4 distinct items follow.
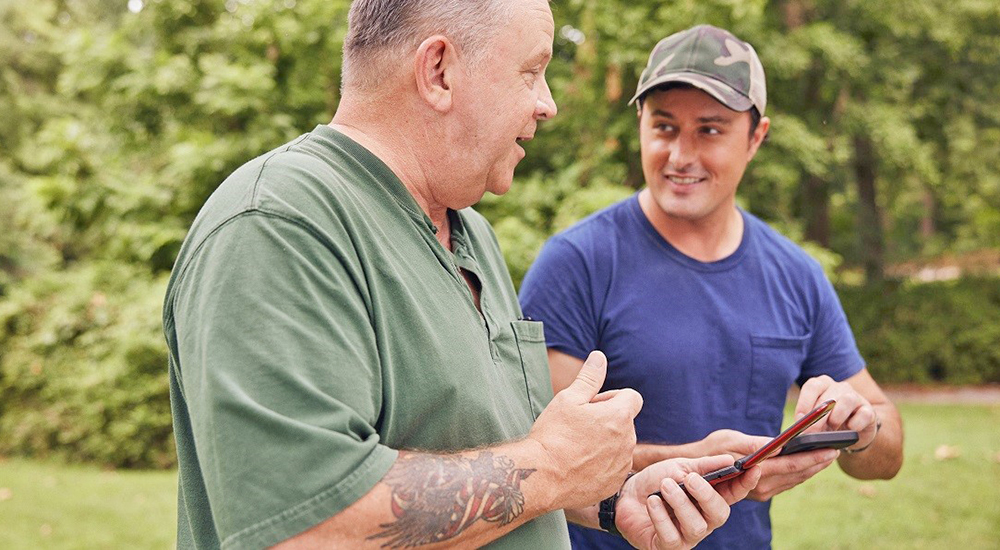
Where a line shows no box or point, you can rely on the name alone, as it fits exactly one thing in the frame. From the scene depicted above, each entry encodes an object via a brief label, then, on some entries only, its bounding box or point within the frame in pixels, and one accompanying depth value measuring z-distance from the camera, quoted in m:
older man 1.23
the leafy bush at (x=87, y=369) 8.46
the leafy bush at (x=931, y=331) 13.18
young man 2.54
